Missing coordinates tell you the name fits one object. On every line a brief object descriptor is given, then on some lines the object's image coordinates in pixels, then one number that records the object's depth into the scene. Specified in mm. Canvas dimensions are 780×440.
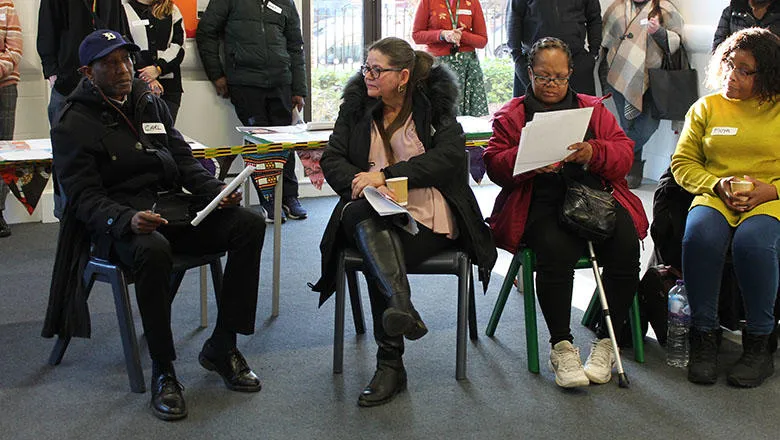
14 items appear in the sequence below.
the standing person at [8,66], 5039
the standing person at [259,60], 5484
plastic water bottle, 3312
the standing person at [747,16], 5180
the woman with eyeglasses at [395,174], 2990
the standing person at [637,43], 6395
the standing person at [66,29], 4684
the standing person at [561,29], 5969
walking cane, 3076
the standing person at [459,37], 5934
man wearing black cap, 2877
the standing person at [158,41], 5180
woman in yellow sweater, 3104
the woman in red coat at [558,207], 3133
